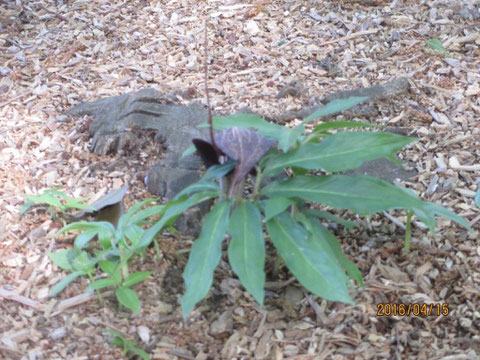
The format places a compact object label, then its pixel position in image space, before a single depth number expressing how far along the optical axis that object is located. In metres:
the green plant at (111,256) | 2.18
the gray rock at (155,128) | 2.76
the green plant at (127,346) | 2.08
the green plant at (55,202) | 2.56
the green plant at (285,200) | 1.84
